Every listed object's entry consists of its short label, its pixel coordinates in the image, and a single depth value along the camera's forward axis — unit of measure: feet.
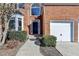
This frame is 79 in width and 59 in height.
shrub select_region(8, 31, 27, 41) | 21.06
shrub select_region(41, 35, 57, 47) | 17.41
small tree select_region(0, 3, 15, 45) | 16.64
